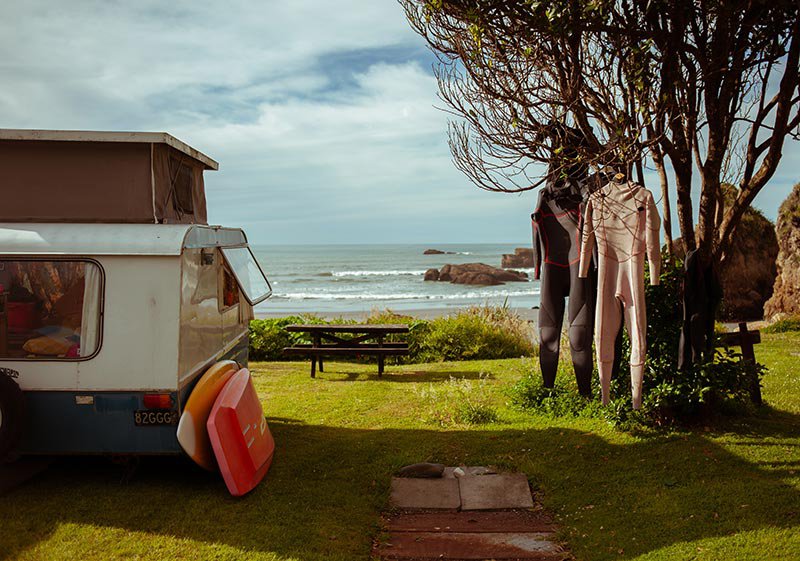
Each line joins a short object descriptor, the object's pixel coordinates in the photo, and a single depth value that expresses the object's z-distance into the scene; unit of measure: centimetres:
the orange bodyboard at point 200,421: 577
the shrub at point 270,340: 1465
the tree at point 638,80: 694
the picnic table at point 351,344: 1243
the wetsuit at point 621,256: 676
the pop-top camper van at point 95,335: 573
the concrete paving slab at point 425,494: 625
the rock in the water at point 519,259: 7444
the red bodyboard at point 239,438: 588
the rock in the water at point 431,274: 5494
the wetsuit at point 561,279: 741
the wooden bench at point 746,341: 869
